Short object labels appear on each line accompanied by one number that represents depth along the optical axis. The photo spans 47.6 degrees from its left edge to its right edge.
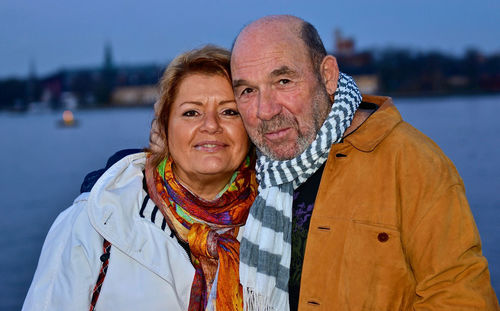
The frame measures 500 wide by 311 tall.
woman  2.49
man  2.08
